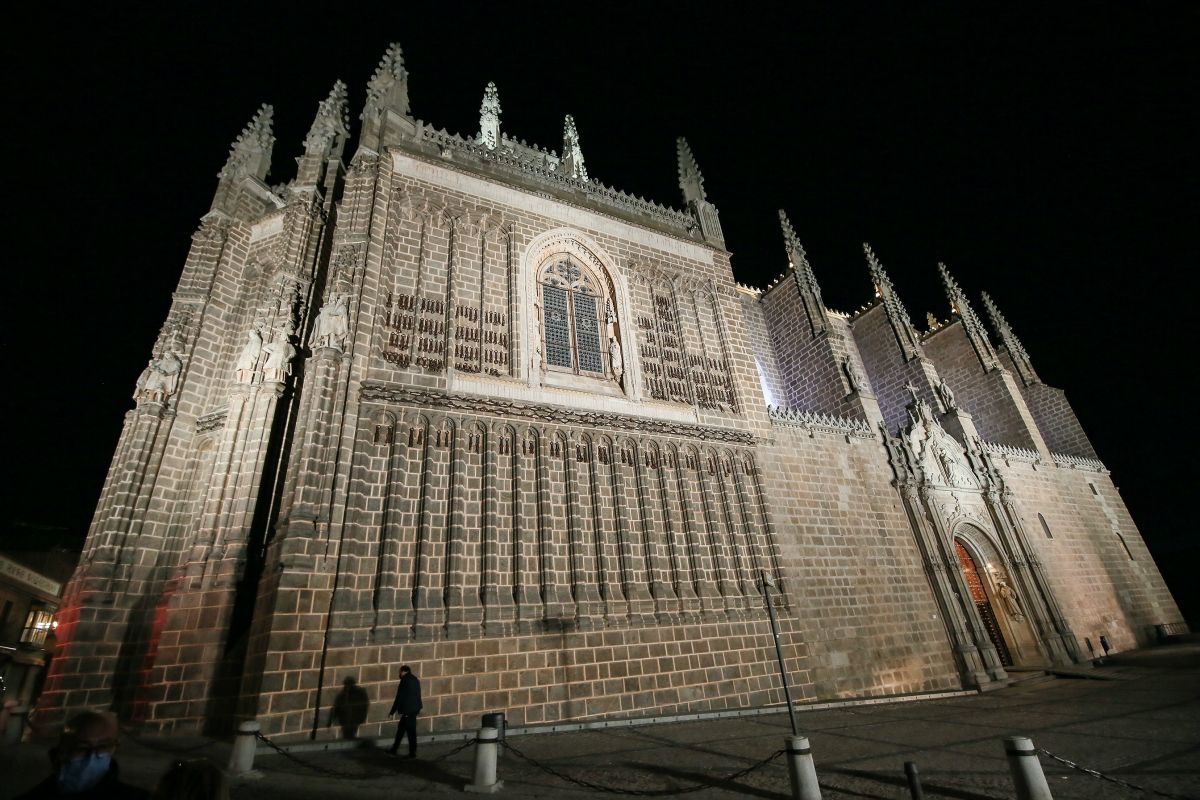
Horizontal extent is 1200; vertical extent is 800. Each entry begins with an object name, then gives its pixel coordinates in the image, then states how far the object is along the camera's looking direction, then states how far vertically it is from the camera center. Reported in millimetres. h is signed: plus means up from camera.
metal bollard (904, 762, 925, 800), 3949 -1060
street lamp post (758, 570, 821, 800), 4629 -1078
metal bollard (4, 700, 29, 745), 5887 -242
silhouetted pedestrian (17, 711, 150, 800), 2557 -320
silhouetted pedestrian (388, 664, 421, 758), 6941 -420
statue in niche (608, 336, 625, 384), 14328 +7245
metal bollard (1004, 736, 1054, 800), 4023 -1078
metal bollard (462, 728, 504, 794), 5352 -937
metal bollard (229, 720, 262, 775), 5816 -658
